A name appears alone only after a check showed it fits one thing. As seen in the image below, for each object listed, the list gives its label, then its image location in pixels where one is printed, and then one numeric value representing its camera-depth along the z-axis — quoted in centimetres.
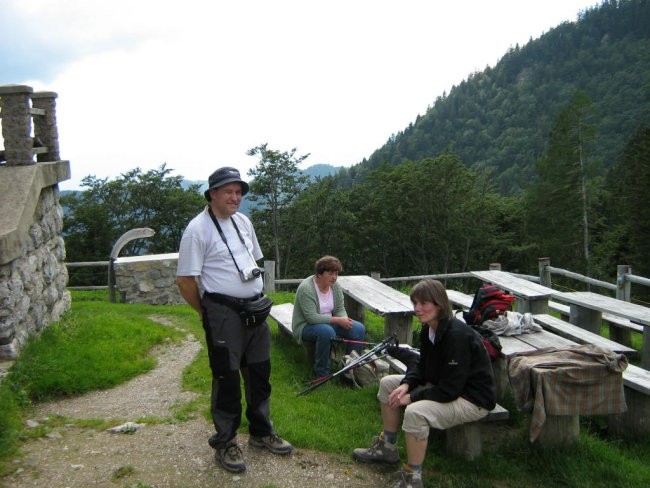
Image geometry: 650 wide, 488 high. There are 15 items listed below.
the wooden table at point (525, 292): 621
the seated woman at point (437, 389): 335
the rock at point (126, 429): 405
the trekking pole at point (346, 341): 536
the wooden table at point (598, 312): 572
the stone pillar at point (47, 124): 678
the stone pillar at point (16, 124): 595
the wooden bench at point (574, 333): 474
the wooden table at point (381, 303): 555
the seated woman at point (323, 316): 534
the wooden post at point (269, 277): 1193
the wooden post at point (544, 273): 1017
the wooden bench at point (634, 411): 400
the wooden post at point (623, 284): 845
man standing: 344
